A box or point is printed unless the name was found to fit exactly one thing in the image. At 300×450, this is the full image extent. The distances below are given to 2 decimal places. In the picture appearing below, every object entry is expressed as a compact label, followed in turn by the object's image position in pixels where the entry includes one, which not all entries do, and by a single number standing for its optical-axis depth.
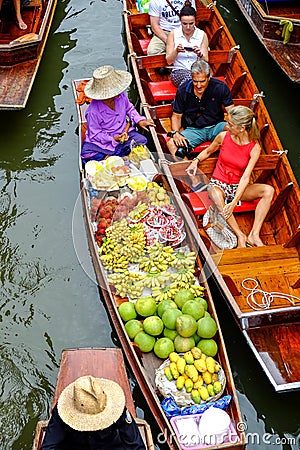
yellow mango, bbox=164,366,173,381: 4.65
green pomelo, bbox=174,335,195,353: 4.83
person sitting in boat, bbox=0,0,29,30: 8.77
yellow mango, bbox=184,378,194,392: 4.57
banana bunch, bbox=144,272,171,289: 5.30
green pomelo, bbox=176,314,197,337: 4.80
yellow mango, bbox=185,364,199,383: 4.61
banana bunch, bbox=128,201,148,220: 5.75
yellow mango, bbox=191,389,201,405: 4.51
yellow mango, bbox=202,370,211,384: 4.61
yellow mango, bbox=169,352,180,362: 4.76
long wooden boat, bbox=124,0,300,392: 4.84
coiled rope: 5.20
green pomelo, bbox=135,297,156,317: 5.07
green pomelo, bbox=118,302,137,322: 5.07
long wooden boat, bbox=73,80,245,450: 4.34
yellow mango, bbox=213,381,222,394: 4.55
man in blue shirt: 6.40
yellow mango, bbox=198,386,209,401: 4.52
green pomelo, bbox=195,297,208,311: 5.08
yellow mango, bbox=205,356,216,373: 4.66
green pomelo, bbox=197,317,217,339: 4.86
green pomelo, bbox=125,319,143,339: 4.96
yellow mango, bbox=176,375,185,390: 4.57
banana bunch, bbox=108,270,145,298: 5.28
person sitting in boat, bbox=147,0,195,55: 7.84
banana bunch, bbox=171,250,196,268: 5.42
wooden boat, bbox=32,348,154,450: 4.46
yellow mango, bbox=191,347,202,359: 4.76
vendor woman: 6.27
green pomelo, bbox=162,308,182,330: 4.91
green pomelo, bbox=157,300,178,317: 5.06
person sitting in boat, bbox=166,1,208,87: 7.22
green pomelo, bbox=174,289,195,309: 5.09
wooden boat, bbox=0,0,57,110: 7.39
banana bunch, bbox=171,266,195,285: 5.30
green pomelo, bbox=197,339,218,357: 4.81
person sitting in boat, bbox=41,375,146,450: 3.33
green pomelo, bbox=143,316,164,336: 4.92
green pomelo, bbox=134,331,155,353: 4.90
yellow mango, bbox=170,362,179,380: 4.65
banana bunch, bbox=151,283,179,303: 5.21
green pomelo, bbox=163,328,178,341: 4.95
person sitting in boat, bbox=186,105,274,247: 5.62
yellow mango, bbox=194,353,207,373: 4.66
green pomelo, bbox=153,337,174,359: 4.84
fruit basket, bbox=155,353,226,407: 4.53
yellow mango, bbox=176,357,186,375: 4.67
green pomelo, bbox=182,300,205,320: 4.95
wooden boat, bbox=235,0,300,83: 7.67
